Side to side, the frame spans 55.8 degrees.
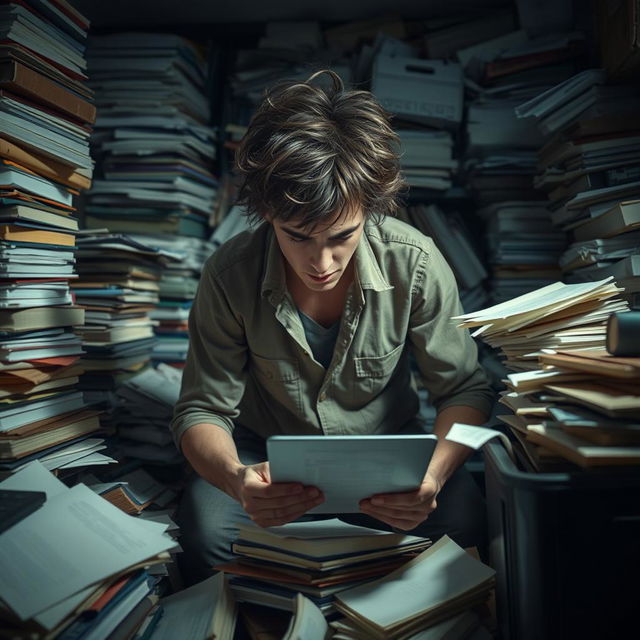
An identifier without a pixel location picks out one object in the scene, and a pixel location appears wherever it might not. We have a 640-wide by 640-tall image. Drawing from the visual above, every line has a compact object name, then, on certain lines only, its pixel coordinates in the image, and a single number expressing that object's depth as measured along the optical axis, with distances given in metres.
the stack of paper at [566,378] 0.86
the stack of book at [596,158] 1.53
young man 1.25
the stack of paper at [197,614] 1.02
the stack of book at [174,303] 2.20
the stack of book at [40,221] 1.30
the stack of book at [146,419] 1.82
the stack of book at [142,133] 2.13
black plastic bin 0.87
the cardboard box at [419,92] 2.05
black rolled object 0.94
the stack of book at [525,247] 1.99
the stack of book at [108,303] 1.84
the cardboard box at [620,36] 1.43
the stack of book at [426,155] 2.07
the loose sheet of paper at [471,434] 0.92
